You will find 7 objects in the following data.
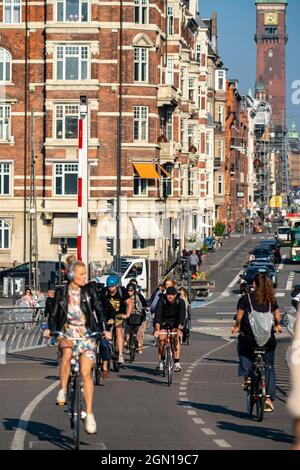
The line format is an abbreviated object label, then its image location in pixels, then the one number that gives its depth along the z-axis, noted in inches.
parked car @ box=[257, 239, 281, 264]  3336.6
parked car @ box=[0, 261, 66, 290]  2381.9
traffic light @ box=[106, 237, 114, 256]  2233.0
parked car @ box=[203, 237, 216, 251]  3668.8
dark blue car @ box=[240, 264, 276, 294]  2450.7
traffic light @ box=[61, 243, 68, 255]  2176.4
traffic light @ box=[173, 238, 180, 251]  2968.8
